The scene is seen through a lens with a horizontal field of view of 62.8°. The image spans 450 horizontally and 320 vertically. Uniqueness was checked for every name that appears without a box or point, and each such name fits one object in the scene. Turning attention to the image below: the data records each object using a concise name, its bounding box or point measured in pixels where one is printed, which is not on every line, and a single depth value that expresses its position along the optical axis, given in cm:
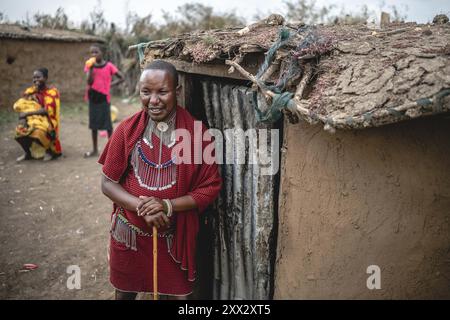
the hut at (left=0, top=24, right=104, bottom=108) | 1073
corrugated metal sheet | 261
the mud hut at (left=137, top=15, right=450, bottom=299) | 170
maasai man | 231
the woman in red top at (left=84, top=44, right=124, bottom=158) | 707
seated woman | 698
